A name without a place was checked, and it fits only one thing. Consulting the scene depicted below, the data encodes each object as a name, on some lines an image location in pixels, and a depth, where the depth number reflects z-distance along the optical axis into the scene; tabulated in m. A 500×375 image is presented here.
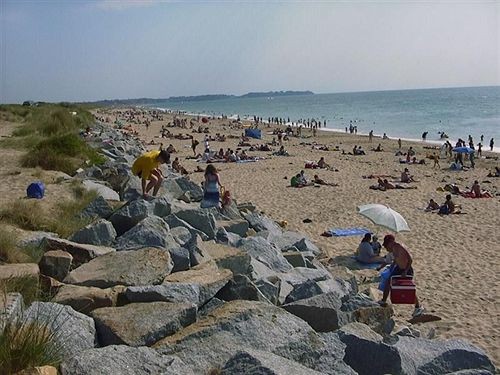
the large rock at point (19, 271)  4.07
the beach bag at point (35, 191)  8.73
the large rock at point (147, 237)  5.52
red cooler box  7.21
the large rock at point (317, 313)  4.59
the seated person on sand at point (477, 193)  16.92
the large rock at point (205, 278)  4.35
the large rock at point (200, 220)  7.00
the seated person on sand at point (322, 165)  23.00
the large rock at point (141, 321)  3.46
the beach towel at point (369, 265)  9.24
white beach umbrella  9.79
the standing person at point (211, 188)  9.73
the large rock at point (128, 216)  6.62
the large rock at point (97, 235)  5.81
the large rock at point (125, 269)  4.39
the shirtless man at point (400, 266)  7.22
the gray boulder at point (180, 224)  6.64
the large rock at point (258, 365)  3.01
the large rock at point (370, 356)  4.05
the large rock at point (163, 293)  4.00
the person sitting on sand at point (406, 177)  19.61
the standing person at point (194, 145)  27.56
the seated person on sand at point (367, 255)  9.37
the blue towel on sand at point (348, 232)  11.54
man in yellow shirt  8.62
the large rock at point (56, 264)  4.62
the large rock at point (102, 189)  9.02
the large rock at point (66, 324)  3.17
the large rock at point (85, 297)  3.87
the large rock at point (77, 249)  5.12
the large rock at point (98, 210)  7.23
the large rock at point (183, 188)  10.20
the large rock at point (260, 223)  9.20
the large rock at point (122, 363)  2.89
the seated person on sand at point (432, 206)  14.75
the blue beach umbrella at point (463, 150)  24.30
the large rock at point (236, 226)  8.03
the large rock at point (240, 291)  4.62
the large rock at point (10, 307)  3.12
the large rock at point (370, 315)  5.15
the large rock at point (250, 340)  3.43
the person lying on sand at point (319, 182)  18.72
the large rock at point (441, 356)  4.39
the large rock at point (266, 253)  6.58
